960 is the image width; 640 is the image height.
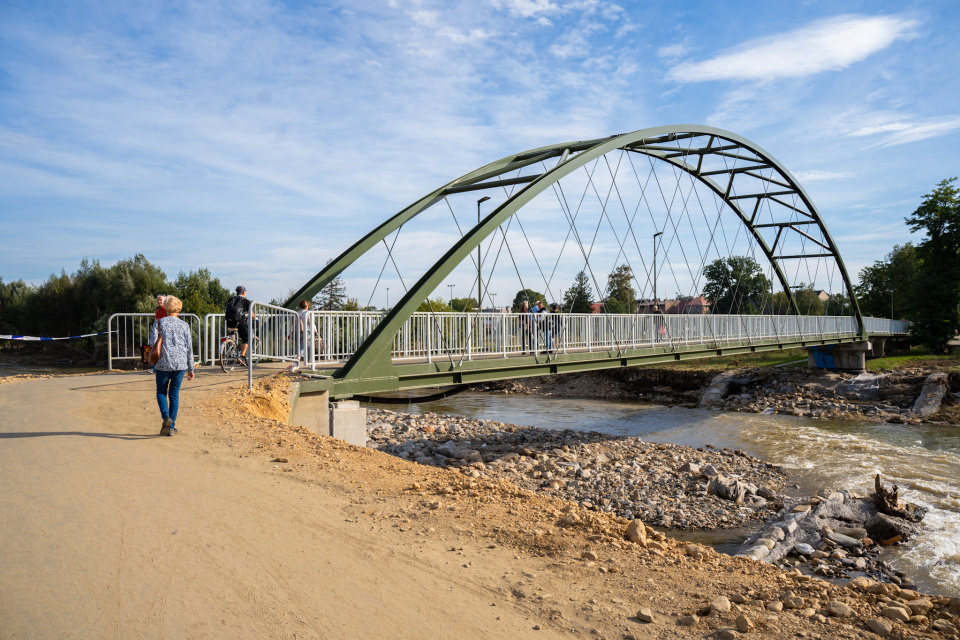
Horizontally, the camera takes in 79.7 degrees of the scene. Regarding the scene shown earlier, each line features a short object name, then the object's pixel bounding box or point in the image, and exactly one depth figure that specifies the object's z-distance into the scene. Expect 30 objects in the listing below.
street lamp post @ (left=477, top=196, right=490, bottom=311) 14.12
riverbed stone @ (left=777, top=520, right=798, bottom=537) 8.94
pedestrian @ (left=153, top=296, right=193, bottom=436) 6.48
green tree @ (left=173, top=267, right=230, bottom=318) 43.19
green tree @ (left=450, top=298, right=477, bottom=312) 49.97
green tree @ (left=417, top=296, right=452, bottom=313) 39.41
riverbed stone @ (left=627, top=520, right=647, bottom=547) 4.85
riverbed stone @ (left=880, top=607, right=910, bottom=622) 3.82
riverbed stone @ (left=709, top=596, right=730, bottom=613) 3.58
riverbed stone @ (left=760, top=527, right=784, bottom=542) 8.72
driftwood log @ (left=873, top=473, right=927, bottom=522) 10.02
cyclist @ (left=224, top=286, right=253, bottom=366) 10.68
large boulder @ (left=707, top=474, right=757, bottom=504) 11.45
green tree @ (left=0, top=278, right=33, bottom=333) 53.59
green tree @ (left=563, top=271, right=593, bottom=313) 59.22
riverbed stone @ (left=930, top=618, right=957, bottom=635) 3.79
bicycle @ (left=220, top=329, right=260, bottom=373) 10.81
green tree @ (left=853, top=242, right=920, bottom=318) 52.03
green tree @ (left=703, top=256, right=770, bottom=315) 59.40
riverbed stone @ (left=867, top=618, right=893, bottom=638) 3.59
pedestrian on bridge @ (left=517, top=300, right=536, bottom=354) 13.48
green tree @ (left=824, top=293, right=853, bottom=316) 38.69
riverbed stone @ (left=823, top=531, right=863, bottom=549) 8.41
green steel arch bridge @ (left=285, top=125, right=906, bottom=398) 10.21
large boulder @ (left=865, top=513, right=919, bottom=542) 9.02
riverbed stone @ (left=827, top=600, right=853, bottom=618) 3.75
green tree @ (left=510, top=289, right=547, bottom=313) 63.50
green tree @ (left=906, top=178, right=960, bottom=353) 35.28
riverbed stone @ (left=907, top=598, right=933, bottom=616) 3.99
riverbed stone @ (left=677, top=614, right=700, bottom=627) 3.42
